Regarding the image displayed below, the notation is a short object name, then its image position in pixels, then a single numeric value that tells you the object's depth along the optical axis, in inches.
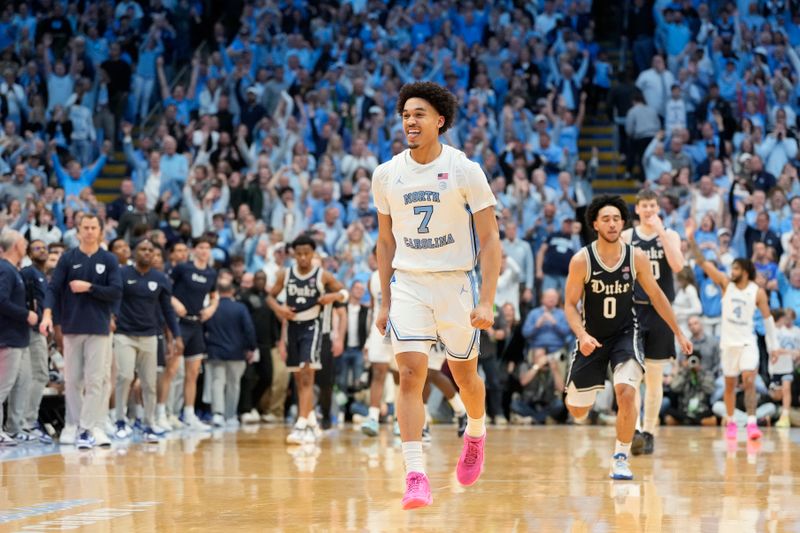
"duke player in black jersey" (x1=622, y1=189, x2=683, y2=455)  434.9
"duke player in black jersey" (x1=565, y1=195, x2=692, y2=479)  363.3
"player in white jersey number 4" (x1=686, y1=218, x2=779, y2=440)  578.2
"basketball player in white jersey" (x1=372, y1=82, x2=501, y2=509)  273.3
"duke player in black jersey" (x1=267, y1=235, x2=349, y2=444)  510.3
